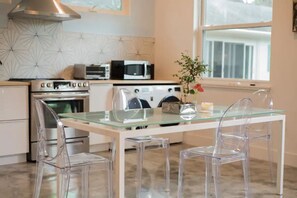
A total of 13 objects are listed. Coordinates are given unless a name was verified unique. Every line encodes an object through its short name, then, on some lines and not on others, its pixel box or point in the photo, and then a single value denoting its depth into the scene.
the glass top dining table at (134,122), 2.56
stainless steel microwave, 5.60
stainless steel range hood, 4.68
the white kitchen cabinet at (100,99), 5.08
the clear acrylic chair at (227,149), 3.13
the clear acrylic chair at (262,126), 4.13
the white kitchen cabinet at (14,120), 4.45
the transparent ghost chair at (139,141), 3.65
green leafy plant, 3.13
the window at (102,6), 5.57
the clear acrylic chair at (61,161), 2.85
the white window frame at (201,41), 4.96
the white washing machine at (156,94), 5.32
